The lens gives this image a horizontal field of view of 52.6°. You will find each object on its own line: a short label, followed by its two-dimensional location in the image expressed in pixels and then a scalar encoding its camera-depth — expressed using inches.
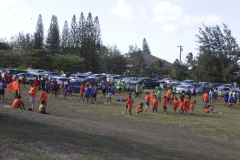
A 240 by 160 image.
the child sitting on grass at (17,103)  500.9
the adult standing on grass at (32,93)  558.3
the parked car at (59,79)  1109.2
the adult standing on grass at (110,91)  800.4
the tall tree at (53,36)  2484.0
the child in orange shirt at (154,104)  658.8
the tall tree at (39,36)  2380.8
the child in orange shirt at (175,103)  684.1
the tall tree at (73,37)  2498.3
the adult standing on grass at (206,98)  810.9
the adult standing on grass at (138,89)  1061.8
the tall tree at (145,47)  3675.4
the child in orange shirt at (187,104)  687.9
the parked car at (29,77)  1208.8
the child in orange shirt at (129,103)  602.9
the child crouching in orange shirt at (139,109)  627.9
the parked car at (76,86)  1088.3
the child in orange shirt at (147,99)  693.9
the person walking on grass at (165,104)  664.4
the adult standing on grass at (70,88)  839.0
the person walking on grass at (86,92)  750.7
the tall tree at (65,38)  2615.7
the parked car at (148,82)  1609.6
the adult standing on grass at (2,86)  642.3
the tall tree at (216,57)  2116.1
